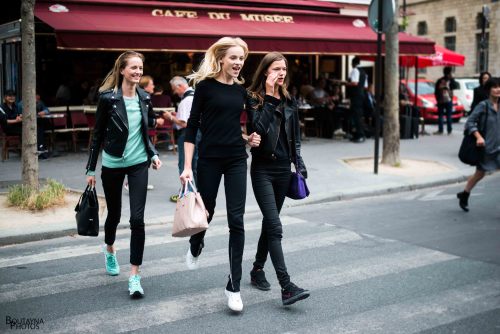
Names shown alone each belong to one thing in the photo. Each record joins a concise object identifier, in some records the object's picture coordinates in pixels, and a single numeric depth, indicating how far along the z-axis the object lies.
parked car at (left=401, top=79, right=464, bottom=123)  23.48
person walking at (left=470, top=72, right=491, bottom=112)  13.35
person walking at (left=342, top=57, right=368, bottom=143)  16.66
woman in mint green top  5.10
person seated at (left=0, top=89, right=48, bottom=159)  12.51
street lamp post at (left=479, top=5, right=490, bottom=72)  24.26
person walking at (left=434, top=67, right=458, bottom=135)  18.80
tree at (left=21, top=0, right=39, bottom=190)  8.51
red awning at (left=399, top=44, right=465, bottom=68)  22.52
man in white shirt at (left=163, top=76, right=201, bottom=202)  8.67
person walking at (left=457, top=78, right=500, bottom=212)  8.29
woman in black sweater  4.70
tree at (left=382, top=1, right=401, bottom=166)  12.44
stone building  37.88
